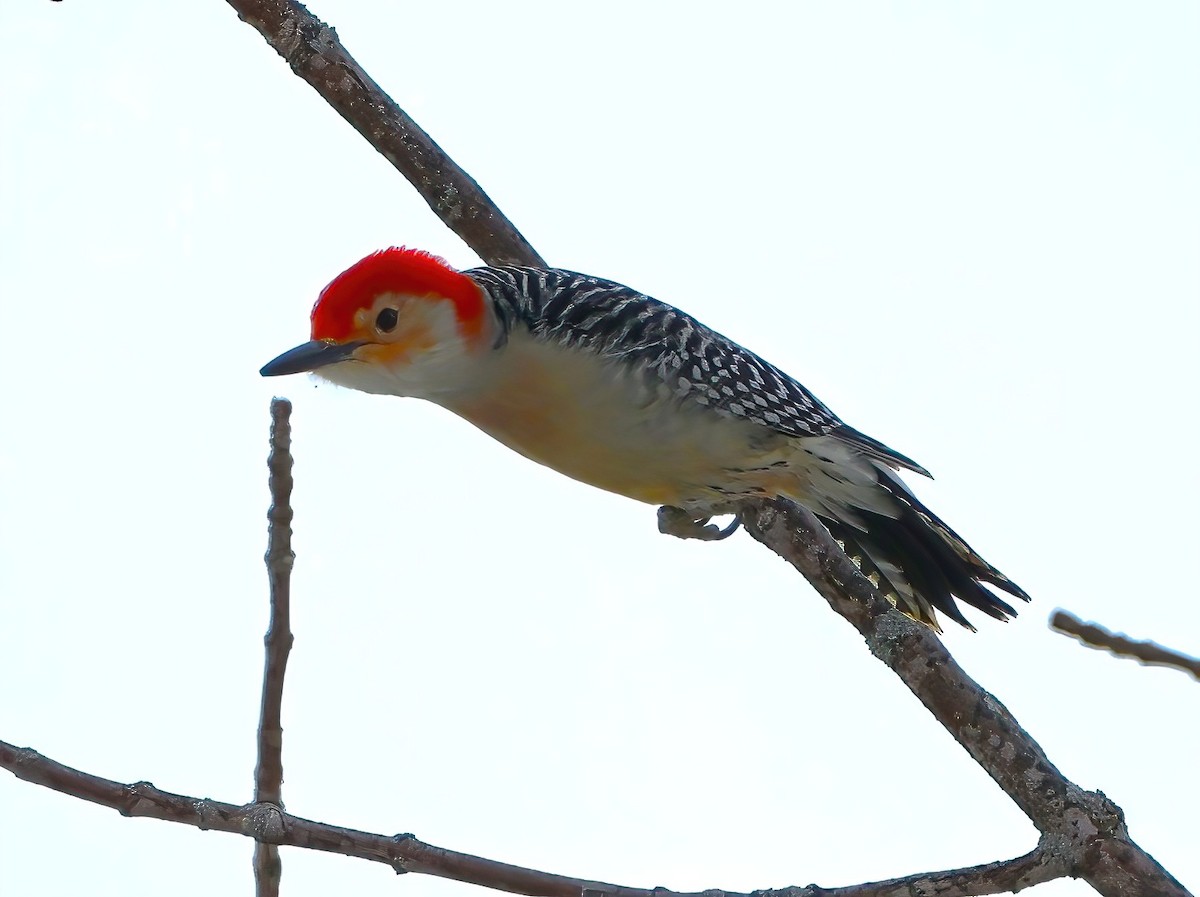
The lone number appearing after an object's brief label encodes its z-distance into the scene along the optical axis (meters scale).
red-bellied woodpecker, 7.58
